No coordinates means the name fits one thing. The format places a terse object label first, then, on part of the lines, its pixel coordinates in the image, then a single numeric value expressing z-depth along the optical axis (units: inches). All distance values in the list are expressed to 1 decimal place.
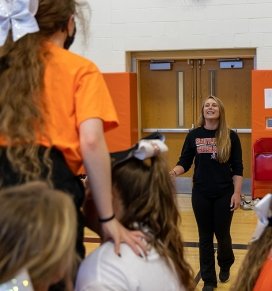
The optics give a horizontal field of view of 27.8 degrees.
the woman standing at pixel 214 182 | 160.1
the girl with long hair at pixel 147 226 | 57.3
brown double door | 315.9
